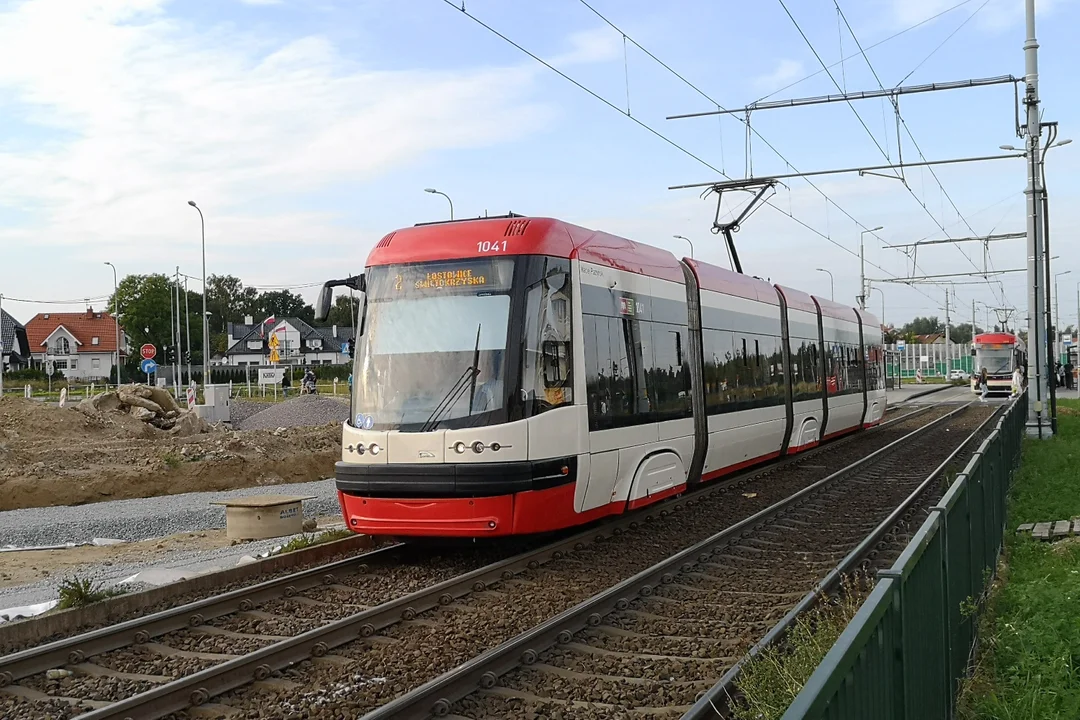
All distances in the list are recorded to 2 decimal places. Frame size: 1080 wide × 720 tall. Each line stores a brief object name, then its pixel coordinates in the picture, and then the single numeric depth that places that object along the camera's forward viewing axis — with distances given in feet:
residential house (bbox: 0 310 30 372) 276.82
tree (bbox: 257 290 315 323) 492.95
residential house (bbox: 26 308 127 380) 354.54
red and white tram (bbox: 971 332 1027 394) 174.81
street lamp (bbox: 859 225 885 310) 180.14
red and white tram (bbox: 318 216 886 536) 33.01
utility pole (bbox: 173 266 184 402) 169.48
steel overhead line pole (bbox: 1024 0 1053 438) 75.97
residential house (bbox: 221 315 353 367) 383.63
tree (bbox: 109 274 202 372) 354.33
